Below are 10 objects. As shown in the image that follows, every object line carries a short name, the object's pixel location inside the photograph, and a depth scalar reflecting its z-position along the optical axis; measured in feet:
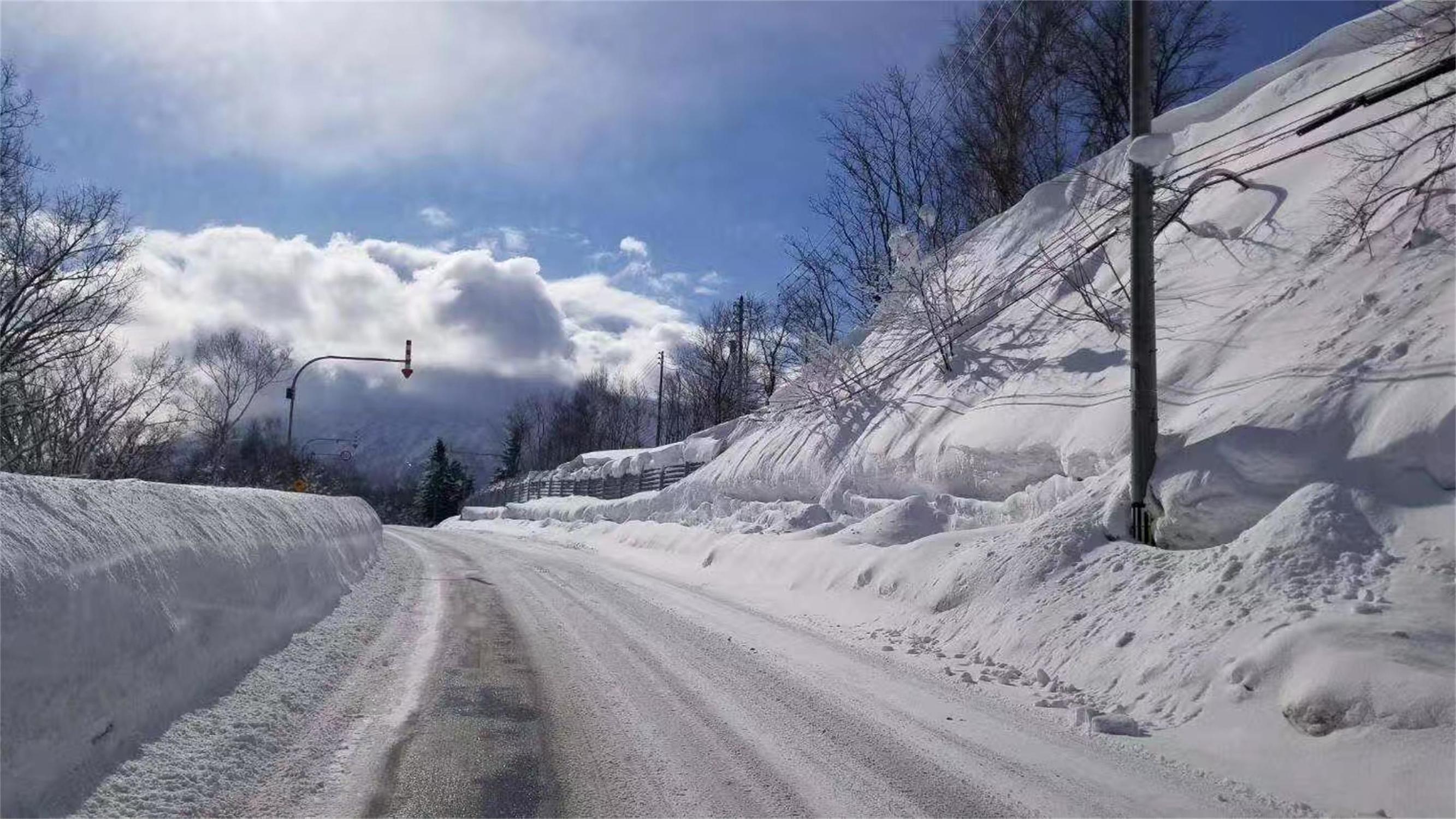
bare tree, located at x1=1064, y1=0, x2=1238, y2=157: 91.40
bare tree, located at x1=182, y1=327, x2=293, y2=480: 128.77
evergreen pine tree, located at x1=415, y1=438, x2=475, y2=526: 277.03
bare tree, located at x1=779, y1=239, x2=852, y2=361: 115.38
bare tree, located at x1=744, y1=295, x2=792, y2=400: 130.31
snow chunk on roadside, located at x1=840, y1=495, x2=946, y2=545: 46.80
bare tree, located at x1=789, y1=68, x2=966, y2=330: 100.53
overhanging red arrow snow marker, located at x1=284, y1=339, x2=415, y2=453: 106.01
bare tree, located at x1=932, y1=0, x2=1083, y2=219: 93.76
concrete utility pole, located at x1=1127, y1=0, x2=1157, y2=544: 29.91
